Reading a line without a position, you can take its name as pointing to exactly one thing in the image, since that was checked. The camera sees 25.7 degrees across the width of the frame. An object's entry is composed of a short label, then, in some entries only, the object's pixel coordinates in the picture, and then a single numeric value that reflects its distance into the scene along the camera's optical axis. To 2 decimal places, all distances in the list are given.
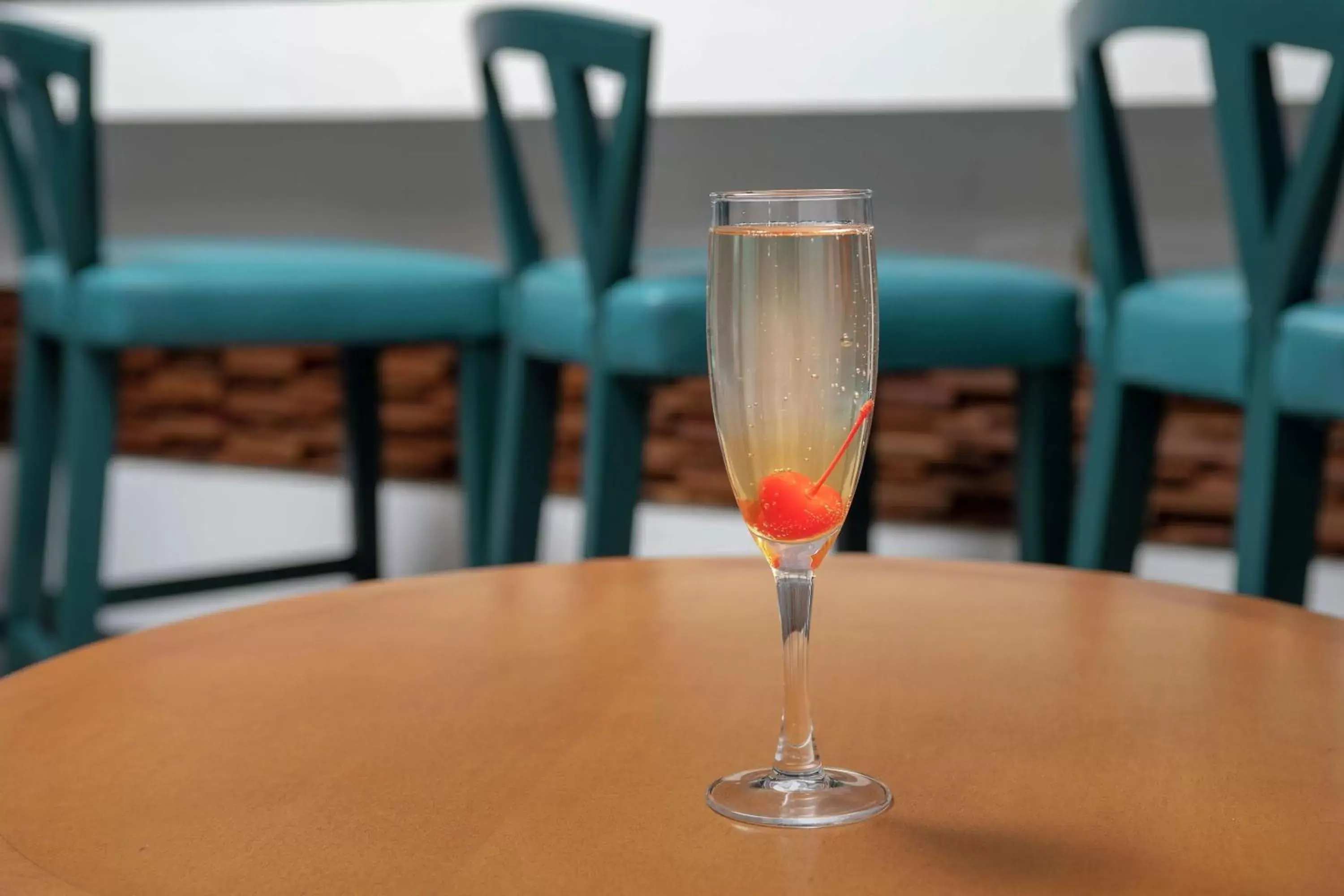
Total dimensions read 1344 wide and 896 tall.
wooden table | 0.95
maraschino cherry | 1.02
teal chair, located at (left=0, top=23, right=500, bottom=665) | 2.70
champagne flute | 1.00
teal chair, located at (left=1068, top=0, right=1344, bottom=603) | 2.02
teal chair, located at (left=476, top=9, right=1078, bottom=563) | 2.47
